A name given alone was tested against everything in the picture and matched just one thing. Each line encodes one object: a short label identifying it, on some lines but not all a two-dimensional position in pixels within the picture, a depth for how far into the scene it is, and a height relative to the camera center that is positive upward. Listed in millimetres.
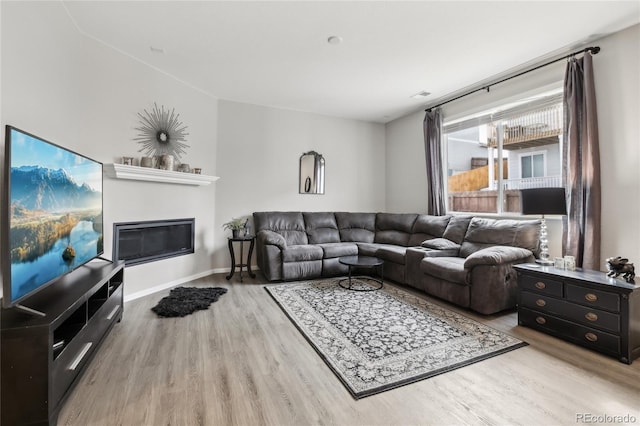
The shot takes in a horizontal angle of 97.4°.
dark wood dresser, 1968 -729
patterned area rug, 1828 -1009
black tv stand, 1264 -701
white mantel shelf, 2945 +460
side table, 4079 -571
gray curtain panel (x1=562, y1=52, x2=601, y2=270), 2691 +484
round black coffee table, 3514 -617
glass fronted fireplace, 3147 -324
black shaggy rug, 2783 -949
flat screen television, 1343 -3
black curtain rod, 2741 +1676
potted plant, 4172 -178
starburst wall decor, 3369 +1025
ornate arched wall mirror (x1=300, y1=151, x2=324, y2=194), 5117 +767
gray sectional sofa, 2811 -465
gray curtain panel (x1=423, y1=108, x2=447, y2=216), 4473 +766
